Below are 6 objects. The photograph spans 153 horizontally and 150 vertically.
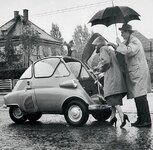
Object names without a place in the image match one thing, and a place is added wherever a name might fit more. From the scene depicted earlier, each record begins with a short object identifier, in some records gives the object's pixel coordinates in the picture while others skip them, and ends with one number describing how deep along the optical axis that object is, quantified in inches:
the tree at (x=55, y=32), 3838.6
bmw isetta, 332.5
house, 2217.3
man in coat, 310.0
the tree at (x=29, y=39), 1793.8
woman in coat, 313.9
